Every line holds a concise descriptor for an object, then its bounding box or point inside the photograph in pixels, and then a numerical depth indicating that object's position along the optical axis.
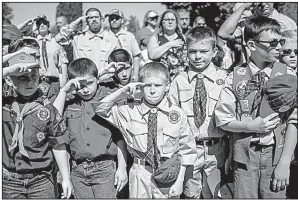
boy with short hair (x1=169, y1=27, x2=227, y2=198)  4.00
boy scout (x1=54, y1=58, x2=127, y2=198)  3.86
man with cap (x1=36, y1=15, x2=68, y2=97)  6.30
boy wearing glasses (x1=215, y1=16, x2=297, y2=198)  3.53
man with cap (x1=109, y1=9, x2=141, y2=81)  6.49
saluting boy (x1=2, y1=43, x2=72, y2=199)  3.46
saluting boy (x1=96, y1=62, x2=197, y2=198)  3.67
